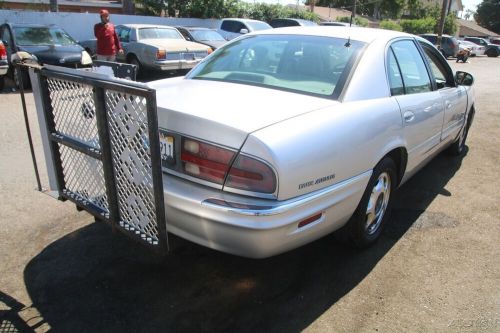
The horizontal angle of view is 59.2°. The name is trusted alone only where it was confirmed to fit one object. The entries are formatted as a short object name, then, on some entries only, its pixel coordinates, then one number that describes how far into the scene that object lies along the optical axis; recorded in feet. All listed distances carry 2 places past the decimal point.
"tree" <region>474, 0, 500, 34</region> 248.52
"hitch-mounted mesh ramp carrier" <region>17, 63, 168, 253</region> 7.58
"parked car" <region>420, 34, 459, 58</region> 85.35
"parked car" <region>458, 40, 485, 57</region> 114.21
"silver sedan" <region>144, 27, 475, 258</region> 7.79
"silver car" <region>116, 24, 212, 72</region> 38.52
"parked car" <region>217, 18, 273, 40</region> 57.16
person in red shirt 32.12
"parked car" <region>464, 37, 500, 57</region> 122.42
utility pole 78.19
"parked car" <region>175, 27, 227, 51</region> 48.85
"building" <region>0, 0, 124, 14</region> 96.53
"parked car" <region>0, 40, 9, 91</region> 30.99
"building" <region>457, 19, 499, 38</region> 221.05
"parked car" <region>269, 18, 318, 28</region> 68.40
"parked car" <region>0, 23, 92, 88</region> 33.55
